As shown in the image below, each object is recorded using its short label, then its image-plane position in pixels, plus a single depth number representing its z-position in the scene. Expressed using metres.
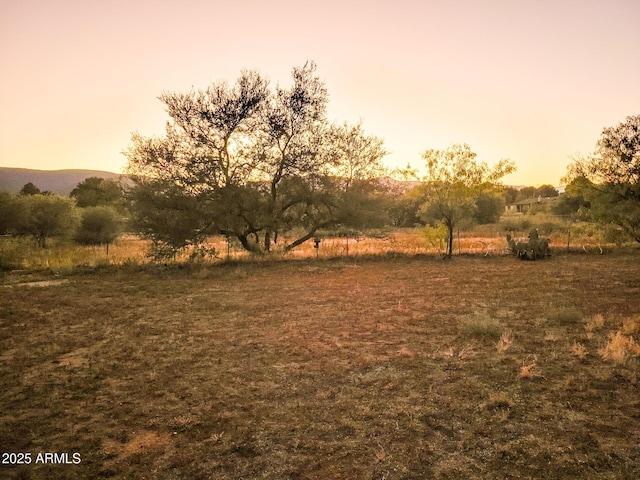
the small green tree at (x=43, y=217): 29.91
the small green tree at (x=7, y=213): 28.70
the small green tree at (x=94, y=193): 47.50
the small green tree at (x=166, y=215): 18.92
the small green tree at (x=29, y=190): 49.24
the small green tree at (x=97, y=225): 35.19
